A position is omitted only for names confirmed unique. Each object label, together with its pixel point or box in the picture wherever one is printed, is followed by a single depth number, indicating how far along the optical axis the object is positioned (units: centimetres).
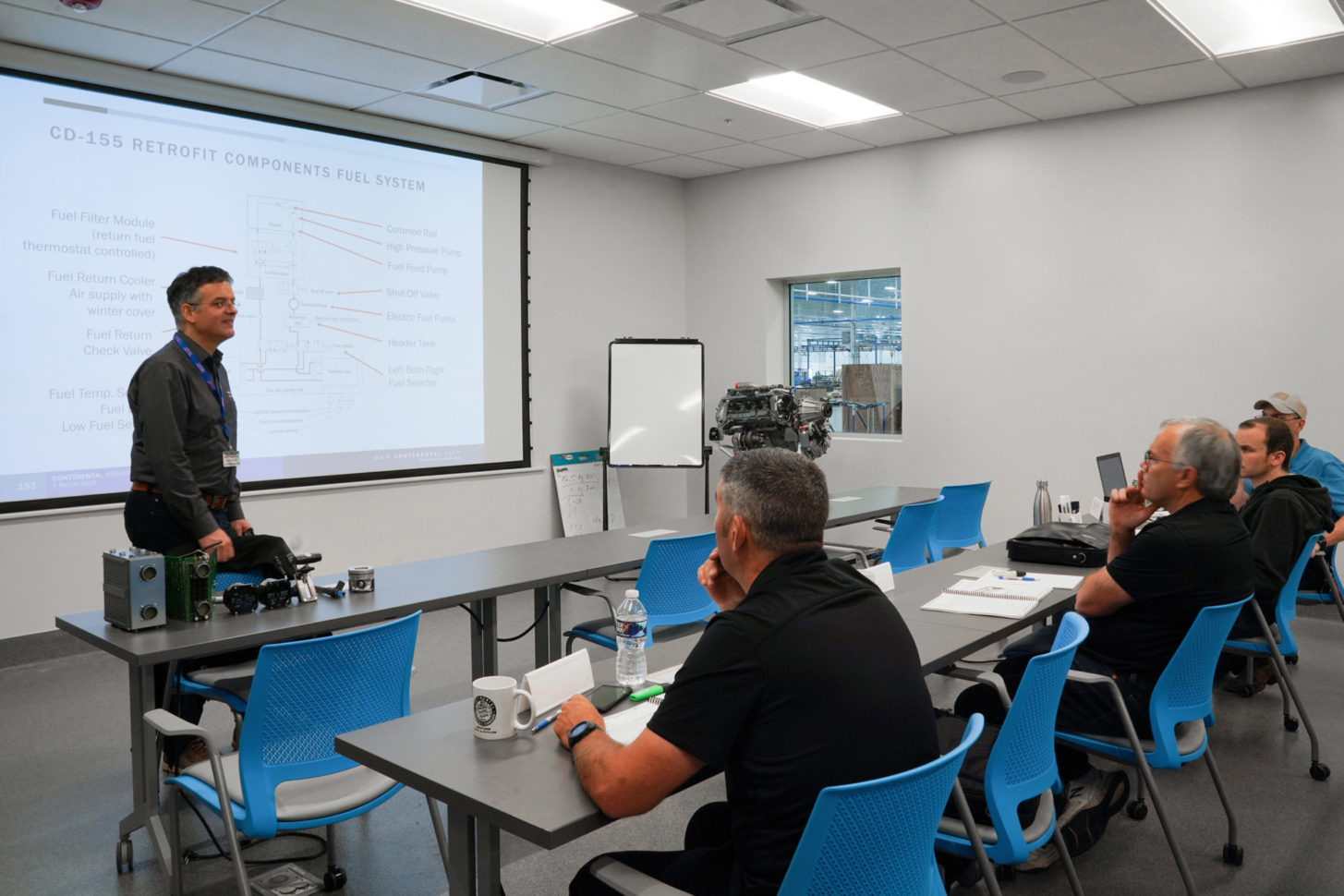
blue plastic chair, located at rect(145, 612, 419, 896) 204
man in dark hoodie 342
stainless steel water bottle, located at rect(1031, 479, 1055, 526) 432
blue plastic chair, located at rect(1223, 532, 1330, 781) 330
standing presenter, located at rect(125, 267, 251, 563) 316
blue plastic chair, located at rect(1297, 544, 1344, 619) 413
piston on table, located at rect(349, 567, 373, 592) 304
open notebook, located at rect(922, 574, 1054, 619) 279
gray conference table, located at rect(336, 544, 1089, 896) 150
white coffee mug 181
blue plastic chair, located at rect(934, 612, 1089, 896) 196
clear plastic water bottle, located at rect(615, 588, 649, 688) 210
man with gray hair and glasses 257
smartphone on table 191
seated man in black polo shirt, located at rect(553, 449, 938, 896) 145
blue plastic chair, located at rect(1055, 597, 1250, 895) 241
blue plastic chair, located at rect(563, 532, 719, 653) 347
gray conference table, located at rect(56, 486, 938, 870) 249
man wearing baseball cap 438
